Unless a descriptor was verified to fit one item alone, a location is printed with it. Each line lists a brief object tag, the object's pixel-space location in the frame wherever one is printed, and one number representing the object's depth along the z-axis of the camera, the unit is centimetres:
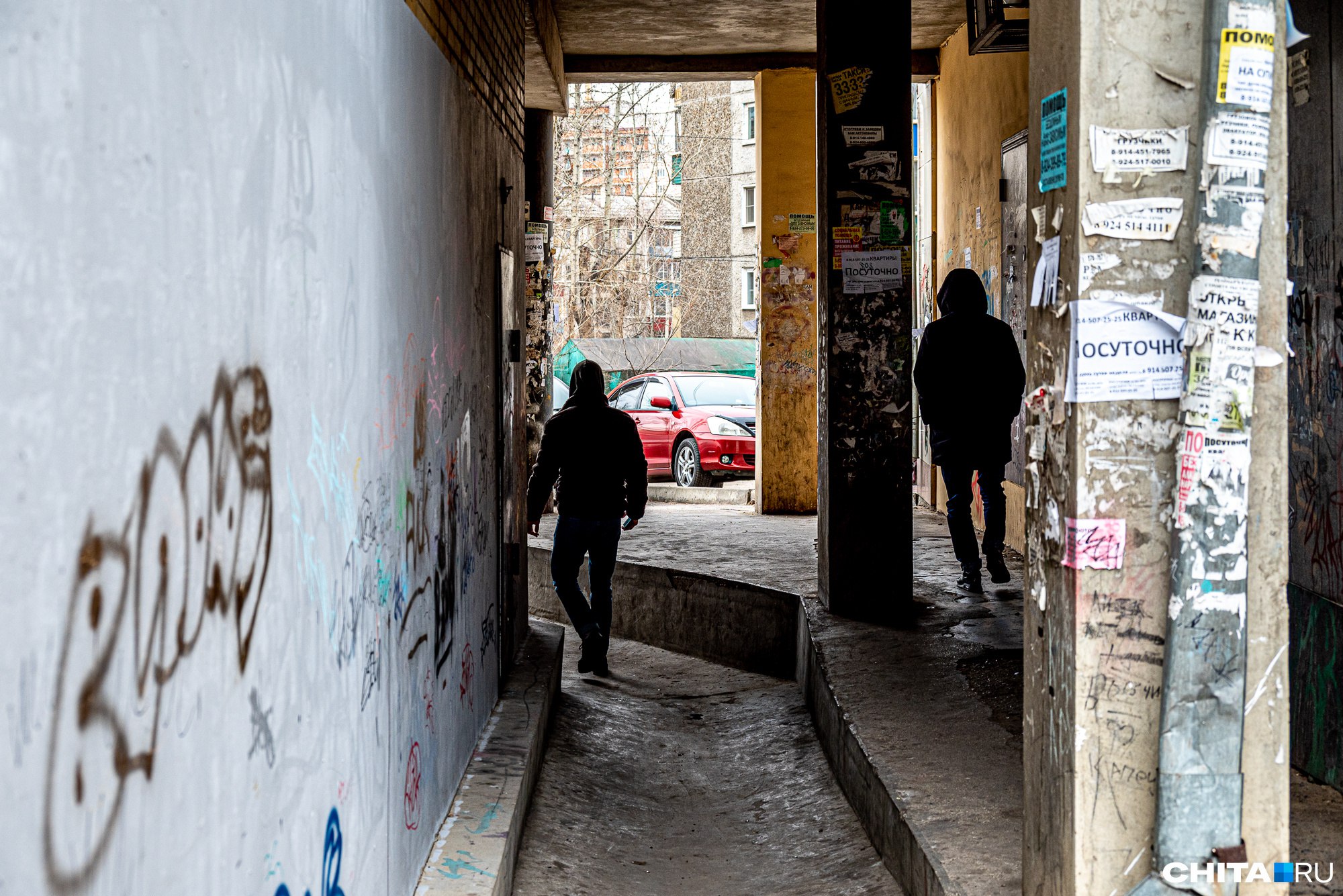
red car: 1611
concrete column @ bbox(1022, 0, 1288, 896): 302
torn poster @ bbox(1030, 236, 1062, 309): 326
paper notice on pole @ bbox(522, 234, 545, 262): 1234
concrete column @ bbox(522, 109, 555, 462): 1266
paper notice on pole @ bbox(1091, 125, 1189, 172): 302
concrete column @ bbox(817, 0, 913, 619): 759
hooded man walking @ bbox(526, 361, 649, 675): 752
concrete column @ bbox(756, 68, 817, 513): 1267
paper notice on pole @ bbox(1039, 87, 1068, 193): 316
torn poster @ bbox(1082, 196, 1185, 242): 302
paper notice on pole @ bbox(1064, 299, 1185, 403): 305
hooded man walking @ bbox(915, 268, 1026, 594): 778
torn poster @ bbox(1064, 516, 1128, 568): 308
